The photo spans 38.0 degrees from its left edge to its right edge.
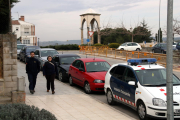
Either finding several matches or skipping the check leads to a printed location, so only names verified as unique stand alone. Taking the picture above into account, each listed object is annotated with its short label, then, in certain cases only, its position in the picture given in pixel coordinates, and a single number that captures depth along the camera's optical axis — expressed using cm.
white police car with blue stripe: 739
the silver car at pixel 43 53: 2020
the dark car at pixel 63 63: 1531
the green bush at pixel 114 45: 4284
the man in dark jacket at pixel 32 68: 1088
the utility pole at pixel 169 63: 527
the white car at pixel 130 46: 3691
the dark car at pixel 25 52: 2536
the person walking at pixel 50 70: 1132
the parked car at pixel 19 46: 3153
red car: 1173
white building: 8206
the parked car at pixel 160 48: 3267
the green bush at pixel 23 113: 462
